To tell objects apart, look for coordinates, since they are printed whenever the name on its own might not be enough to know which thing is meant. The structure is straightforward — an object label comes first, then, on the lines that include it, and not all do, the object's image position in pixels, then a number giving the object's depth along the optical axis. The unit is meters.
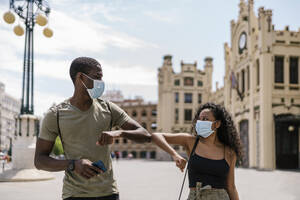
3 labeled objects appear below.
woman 4.17
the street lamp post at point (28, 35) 18.59
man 2.90
